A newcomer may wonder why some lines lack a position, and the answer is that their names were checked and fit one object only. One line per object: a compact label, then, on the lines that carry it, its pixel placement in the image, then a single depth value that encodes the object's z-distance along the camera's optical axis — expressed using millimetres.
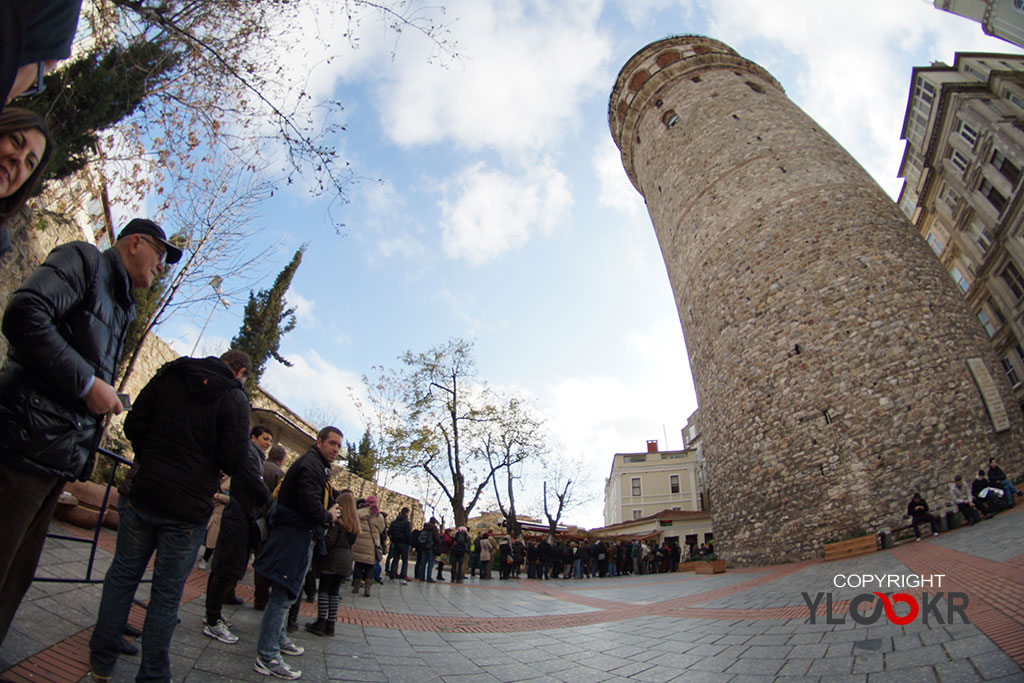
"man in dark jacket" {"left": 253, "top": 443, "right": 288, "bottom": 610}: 4230
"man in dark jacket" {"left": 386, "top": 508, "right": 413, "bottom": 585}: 9344
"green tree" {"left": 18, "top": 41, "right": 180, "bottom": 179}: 6297
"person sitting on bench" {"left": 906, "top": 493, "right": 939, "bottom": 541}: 8812
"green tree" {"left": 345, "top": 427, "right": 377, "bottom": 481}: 23405
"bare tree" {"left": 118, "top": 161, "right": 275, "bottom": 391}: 9156
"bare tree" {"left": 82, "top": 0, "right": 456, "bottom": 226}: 4625
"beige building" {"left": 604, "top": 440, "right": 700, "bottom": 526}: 37859
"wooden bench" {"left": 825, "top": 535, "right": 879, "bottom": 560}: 9180
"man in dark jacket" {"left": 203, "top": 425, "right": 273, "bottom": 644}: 2633
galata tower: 10039
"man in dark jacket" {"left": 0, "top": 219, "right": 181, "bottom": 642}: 1565
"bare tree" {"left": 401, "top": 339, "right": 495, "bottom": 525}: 19922
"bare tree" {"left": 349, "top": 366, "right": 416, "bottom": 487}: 20672
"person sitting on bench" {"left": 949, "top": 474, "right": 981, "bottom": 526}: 8539
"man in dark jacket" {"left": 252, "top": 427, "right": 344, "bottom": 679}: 2713
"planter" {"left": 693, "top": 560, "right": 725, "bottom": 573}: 12547
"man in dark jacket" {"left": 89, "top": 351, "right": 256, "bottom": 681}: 1957
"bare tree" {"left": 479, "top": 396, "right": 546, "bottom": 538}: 22453
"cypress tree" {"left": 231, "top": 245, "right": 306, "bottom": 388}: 15156
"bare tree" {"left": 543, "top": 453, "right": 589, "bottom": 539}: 35719
